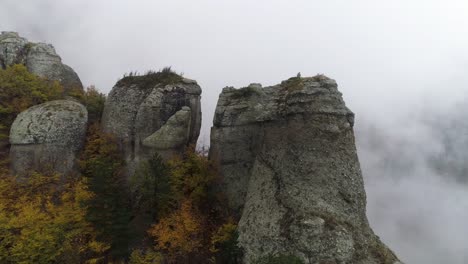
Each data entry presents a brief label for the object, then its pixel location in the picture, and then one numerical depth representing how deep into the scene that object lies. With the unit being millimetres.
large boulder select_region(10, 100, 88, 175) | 35250
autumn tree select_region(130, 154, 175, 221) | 30484
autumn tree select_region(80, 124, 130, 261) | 27938
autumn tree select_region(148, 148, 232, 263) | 30125
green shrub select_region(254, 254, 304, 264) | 24855
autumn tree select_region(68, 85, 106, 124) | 42344
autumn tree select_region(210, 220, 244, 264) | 28516
